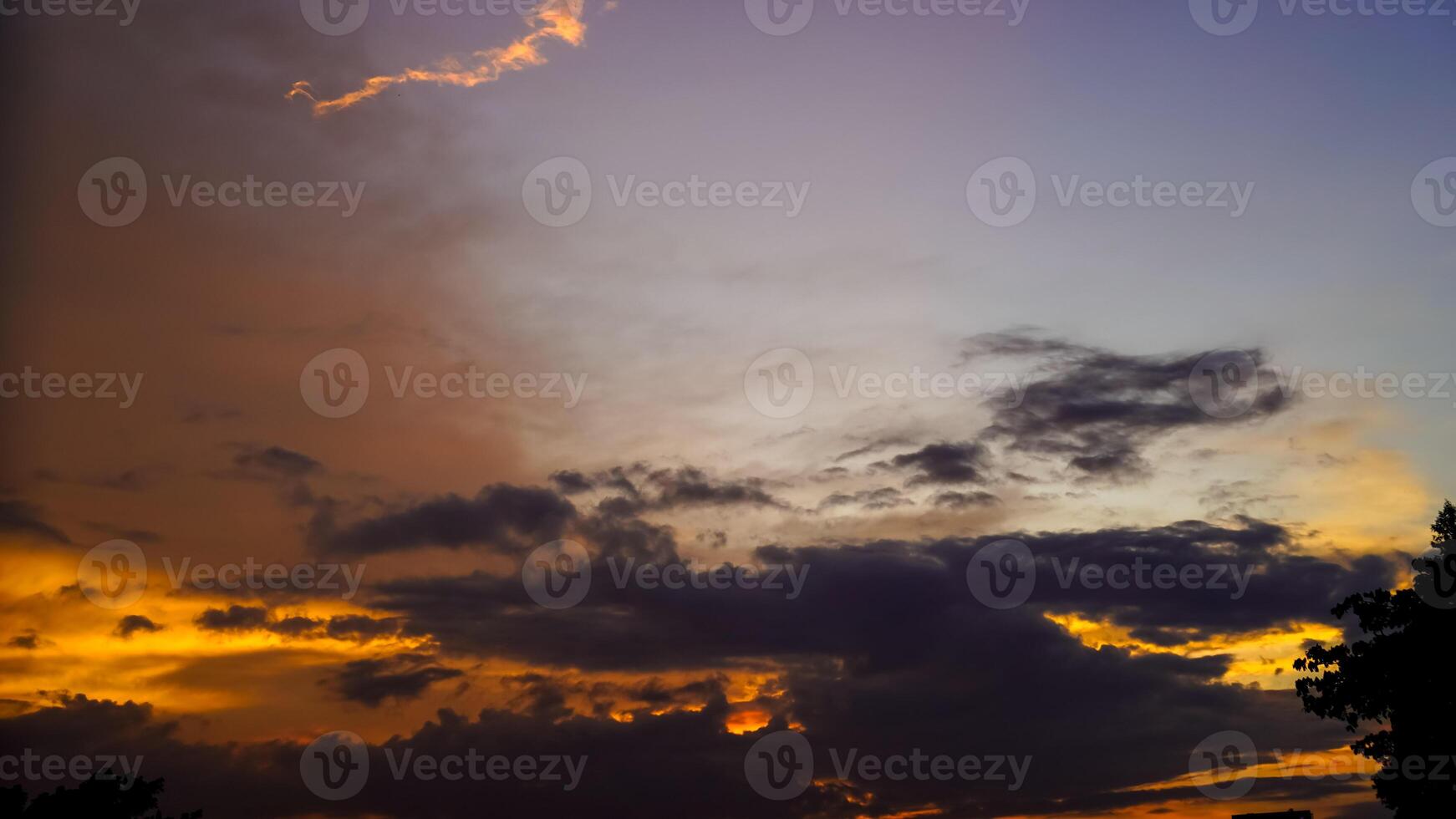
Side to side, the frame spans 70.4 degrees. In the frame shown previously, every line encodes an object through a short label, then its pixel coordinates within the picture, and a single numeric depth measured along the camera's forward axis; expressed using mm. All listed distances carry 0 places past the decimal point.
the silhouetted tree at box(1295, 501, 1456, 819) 45688
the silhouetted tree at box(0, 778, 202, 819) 56531
